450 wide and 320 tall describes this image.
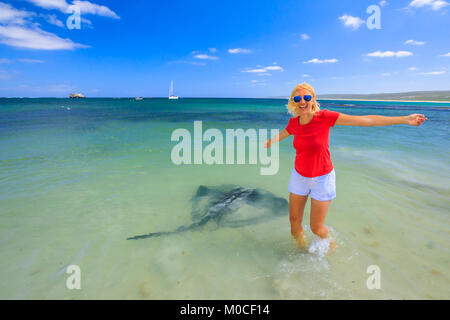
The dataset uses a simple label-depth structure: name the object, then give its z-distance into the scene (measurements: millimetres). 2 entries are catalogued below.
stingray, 4266
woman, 2680
